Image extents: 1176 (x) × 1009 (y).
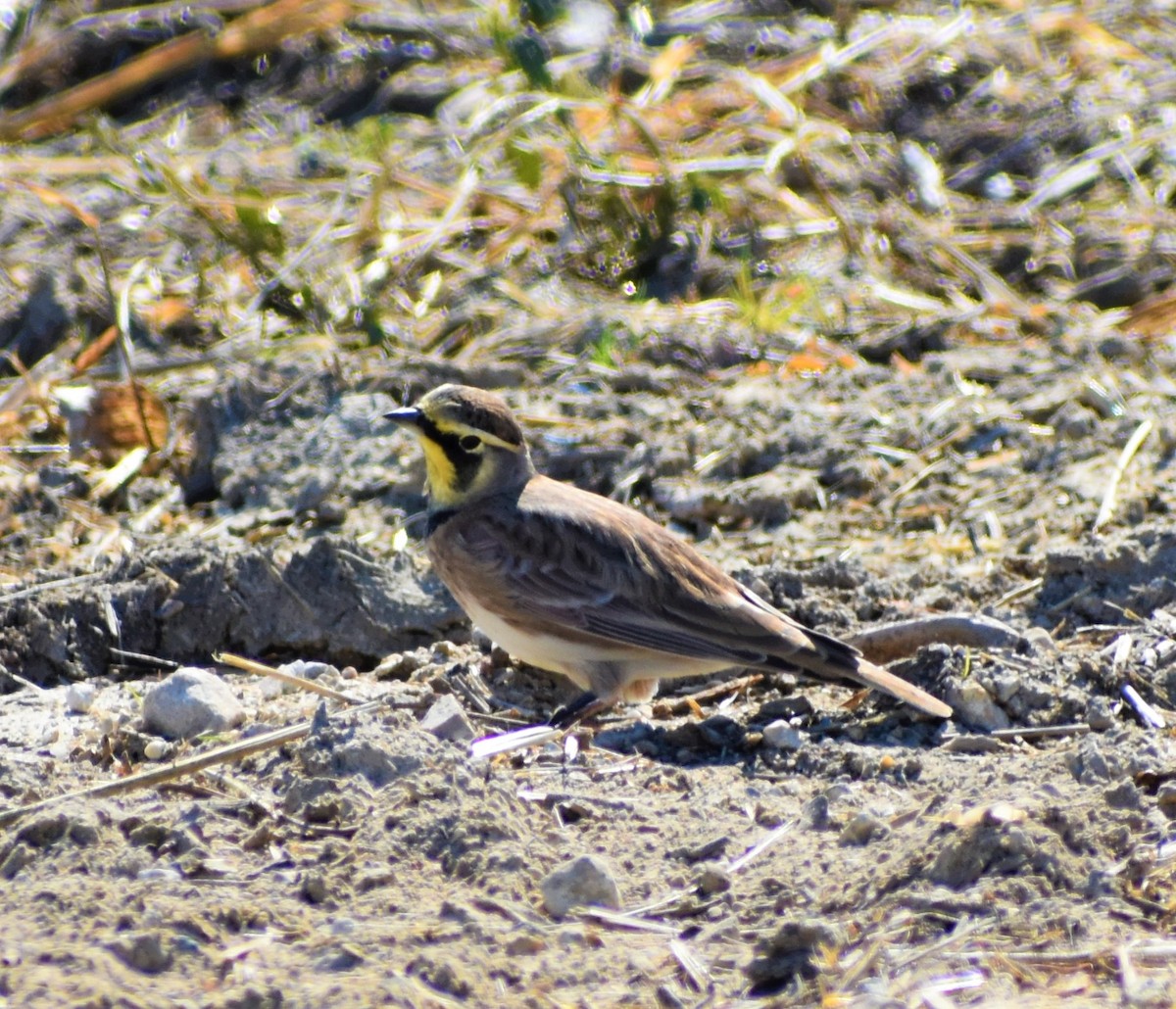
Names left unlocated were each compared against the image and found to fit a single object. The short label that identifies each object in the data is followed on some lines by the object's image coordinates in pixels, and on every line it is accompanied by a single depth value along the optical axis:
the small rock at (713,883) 7.95
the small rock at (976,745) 10.27
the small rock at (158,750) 10.03
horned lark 11.01
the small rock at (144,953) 6.83
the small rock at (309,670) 11.71
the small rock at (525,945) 7.15
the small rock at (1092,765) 8.87
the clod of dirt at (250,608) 12.43
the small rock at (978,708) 10.56
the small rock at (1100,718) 10.37
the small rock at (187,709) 10.34
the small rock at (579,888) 7.69
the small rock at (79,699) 11.16
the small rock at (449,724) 10.04
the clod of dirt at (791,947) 7.04
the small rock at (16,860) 7.90
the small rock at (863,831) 8.48
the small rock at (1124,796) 8.49
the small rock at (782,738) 10.31
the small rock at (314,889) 7.68
